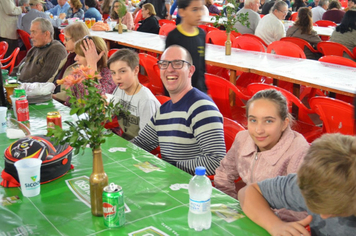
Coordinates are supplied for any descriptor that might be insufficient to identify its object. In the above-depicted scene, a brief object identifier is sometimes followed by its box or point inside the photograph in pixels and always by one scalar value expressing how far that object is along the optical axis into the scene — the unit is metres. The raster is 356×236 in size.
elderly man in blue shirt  9.20
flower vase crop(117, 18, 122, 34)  7.00
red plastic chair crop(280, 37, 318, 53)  5.45
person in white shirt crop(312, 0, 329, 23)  8.66
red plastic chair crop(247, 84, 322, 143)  2.87
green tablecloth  1.47
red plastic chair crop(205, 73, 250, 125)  3.28
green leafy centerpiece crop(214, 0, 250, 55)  4.16
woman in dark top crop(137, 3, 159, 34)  7.22
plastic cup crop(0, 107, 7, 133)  2.49
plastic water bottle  1.42
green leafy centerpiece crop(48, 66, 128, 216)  1.39
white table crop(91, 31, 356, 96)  3.41
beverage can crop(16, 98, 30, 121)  2.65
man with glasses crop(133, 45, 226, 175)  2.19
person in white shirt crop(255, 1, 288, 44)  5.75
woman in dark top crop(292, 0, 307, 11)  11.35
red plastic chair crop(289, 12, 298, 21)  9.46
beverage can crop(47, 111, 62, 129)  2.38
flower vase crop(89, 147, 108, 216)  1.48
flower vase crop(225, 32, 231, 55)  4.70
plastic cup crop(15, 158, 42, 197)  1.66
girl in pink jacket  1.81
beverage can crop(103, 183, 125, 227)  1.38
